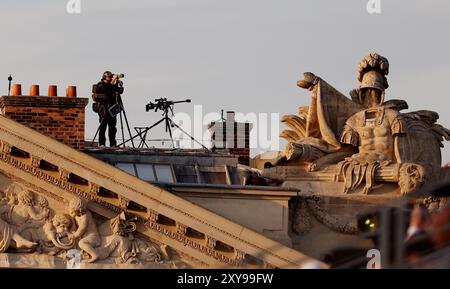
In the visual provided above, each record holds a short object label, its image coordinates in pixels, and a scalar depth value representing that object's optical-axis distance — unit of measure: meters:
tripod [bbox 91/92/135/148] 59.38
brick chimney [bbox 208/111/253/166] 70.19
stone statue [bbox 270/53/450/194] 52.34
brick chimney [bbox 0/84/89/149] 55.34
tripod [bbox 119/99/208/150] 62.50
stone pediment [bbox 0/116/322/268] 49.19
